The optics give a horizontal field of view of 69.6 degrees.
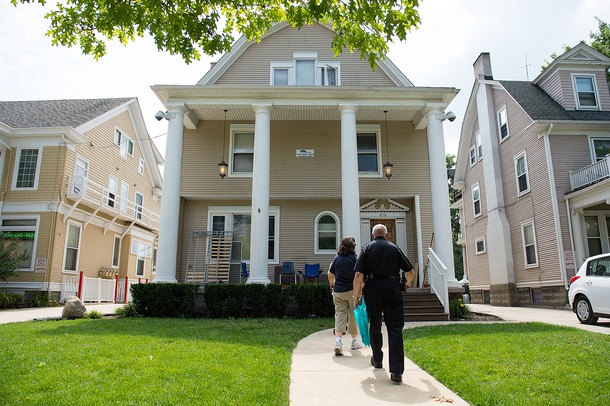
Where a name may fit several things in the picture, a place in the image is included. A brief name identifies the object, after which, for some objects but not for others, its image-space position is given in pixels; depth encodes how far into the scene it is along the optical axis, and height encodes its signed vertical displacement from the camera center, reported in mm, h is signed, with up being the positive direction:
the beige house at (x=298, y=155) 14406 +4652
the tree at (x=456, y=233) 46866 +5512
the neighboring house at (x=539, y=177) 16859 +4572
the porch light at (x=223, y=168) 14875 +3944
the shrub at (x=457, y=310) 11945 -686
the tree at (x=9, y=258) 15820 +987
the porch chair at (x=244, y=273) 14852 +411
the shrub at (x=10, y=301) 15778 -543
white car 9875 -124
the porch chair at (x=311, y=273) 14609 +401
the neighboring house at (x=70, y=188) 18062 +4374
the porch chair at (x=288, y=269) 14698 +540
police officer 4973 -10
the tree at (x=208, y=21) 6191 +4176
